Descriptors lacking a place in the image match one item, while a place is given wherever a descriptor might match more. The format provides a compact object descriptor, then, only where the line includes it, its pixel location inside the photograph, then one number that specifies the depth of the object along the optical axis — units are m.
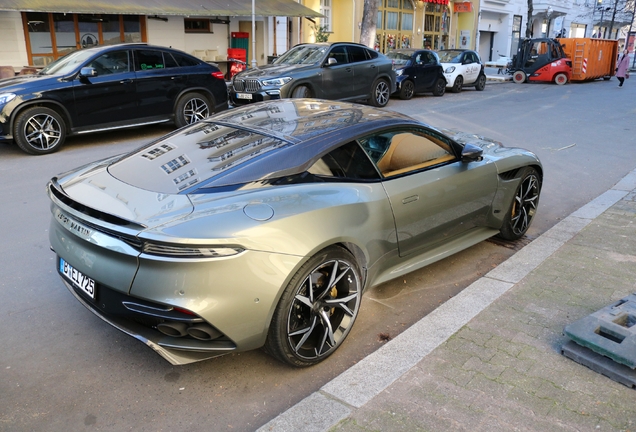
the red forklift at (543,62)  25.81
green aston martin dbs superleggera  2.86
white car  20.17
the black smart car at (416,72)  17.45
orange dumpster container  27.17
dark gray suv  12.14
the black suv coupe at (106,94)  8.59
